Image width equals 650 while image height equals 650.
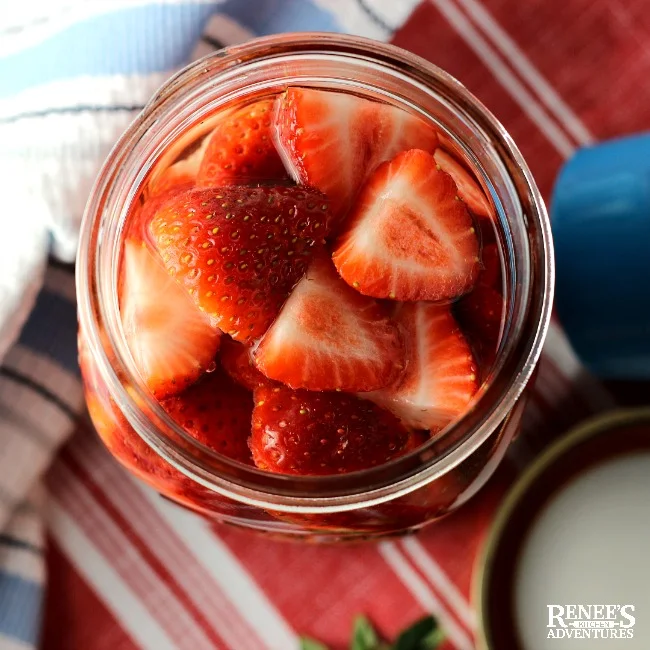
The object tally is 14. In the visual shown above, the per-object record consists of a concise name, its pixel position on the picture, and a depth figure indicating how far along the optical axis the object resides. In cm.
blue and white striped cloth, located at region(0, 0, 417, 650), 38
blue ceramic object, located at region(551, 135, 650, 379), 37
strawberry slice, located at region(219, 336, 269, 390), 31
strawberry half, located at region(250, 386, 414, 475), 30
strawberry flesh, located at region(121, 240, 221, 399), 31
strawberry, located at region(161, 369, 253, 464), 31
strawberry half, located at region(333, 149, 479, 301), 30
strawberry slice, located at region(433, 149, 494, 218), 32
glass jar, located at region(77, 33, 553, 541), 30
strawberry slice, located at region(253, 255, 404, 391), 30
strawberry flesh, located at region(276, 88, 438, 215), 31
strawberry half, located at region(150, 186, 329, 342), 30
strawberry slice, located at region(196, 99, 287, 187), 31
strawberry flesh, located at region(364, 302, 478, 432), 31
